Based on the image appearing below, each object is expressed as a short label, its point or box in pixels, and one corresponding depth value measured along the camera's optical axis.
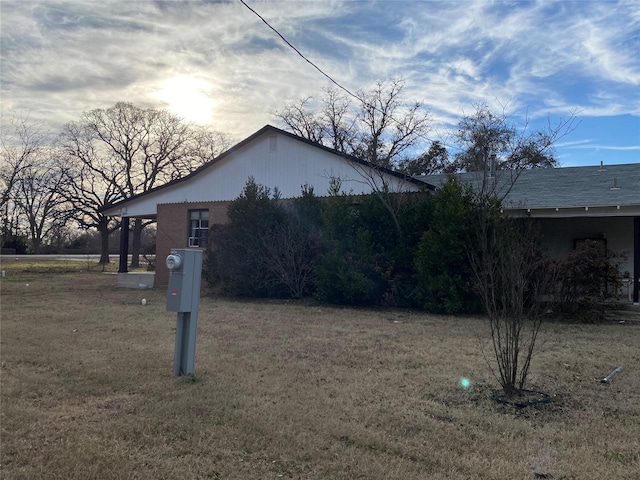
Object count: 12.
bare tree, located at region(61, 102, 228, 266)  38.84
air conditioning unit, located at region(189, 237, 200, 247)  19.88
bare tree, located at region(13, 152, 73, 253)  38.28
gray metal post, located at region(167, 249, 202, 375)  5.55
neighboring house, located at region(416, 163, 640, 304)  12.64
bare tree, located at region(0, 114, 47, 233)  38.56
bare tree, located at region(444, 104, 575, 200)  23.56
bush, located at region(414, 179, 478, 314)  11.59
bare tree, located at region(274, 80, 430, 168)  30.67
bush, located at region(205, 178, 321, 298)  14.35
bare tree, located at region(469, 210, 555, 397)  4.92
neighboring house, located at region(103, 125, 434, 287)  15.98
